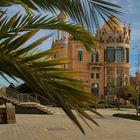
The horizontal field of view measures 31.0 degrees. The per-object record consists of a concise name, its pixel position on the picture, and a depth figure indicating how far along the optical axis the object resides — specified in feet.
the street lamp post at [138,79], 113.99
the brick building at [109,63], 146.01
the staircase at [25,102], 67.92
